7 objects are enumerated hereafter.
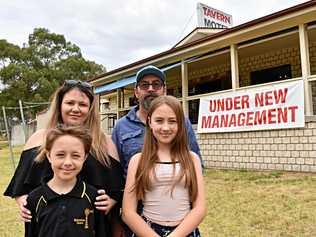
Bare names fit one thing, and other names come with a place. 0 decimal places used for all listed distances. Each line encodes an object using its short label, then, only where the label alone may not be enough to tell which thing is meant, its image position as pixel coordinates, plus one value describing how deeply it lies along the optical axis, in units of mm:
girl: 1414
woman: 1420
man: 1664
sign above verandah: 12548
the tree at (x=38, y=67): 27218
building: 5809
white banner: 5795
